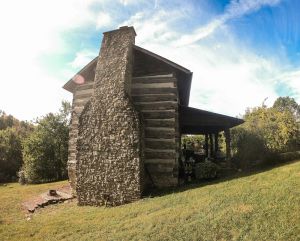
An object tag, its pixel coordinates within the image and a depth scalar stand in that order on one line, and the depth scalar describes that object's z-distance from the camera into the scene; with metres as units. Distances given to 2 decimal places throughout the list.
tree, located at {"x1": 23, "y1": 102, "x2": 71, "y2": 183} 18.90
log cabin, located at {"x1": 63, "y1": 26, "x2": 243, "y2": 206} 9.13
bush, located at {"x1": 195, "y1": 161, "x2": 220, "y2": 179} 9.83
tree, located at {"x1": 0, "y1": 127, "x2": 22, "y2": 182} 22.33
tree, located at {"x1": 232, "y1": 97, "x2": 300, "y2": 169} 12.04
